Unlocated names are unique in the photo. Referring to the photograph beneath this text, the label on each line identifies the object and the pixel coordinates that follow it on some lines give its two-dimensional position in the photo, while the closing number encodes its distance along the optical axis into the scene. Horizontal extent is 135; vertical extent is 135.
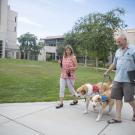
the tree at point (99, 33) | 18.25
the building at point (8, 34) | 35.83
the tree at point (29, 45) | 39.06
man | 3.25
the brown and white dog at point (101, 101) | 3.35
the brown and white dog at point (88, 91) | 3.66
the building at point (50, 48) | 44.48
